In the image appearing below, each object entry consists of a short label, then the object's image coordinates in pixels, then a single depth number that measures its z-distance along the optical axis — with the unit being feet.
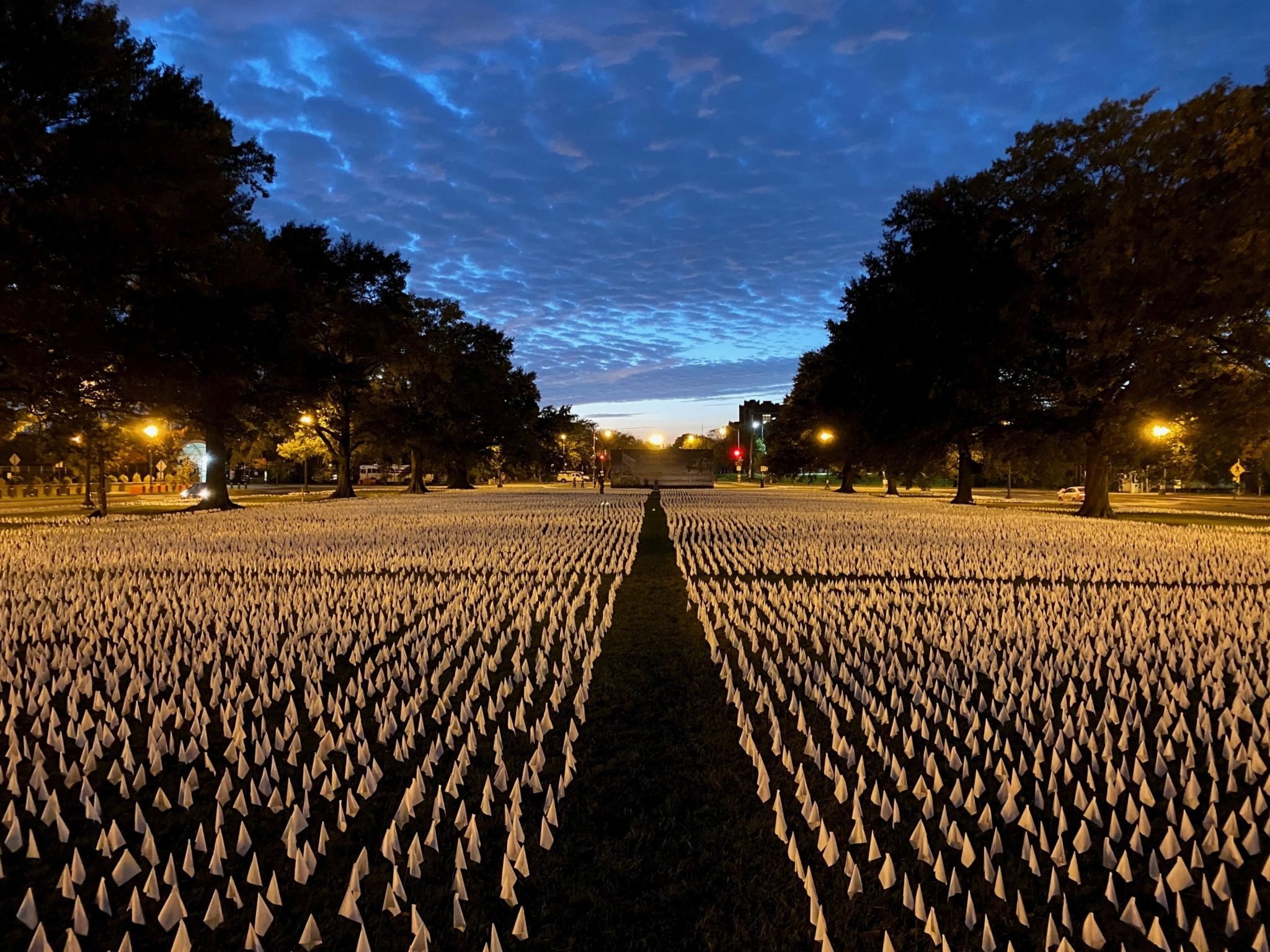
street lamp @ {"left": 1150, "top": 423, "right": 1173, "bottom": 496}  86.89
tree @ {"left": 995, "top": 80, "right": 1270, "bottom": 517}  58.13
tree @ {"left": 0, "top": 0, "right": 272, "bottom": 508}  52.24
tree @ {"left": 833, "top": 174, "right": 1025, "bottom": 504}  83.46
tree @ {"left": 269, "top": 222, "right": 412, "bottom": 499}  87.61
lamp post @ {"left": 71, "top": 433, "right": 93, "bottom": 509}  92.42
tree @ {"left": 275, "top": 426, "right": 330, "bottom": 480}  146.20
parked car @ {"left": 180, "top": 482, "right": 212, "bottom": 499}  139.66
